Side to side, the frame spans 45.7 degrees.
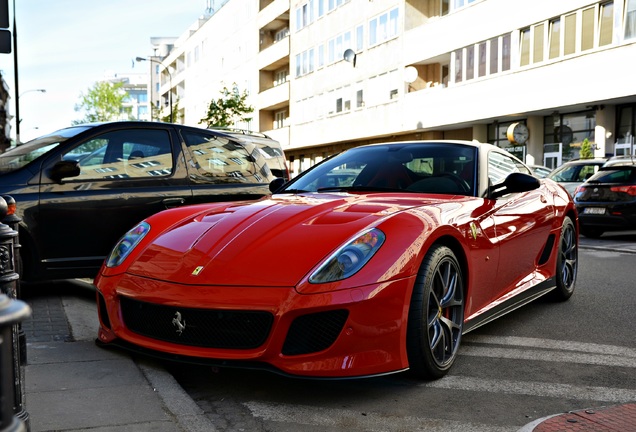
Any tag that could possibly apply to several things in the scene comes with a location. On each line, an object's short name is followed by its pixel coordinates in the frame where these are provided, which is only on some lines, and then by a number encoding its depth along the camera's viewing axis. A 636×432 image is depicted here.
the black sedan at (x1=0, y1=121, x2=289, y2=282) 6.15
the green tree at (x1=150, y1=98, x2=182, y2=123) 65.80
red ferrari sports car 3.57
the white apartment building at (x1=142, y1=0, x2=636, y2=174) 25.08
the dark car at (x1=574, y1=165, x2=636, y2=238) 13.70
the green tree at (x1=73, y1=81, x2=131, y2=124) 85.12
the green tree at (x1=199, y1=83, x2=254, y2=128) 52.16
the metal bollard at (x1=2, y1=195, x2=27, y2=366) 3.54
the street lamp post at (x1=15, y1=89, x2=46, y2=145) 27.42
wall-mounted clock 24.70
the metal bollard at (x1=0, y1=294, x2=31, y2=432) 1.30
